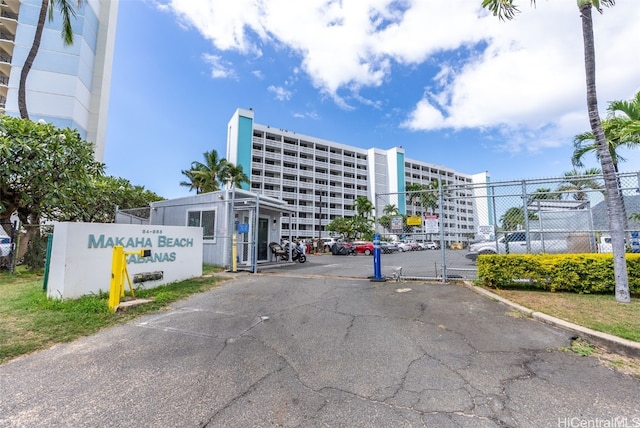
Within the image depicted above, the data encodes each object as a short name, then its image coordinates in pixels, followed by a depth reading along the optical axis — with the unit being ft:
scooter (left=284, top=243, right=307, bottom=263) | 56.13
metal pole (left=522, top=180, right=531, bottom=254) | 23.79
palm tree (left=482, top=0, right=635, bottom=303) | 18.70
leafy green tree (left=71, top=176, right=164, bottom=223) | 42.96
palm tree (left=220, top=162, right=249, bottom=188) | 108.27
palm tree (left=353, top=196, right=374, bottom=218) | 164.14
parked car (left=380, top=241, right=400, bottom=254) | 100.48
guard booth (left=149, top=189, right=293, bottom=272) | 39.29
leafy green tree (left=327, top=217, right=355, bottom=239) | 139.44
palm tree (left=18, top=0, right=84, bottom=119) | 37.42
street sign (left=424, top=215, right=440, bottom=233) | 26.91
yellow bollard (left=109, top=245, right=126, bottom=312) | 17.92
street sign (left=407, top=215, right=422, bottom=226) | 27.55
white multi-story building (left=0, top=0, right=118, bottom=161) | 94.94
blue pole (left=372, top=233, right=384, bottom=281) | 28.66
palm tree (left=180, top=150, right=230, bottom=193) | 106.73
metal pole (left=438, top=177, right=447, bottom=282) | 25.95
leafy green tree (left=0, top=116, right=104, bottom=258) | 30.27
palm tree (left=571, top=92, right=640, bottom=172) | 25.99
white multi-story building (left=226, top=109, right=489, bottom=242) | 165.78
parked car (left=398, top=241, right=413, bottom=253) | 122.27
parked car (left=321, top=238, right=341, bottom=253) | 116.13
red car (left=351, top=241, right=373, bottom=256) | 96.91
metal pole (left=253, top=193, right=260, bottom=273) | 34.93
